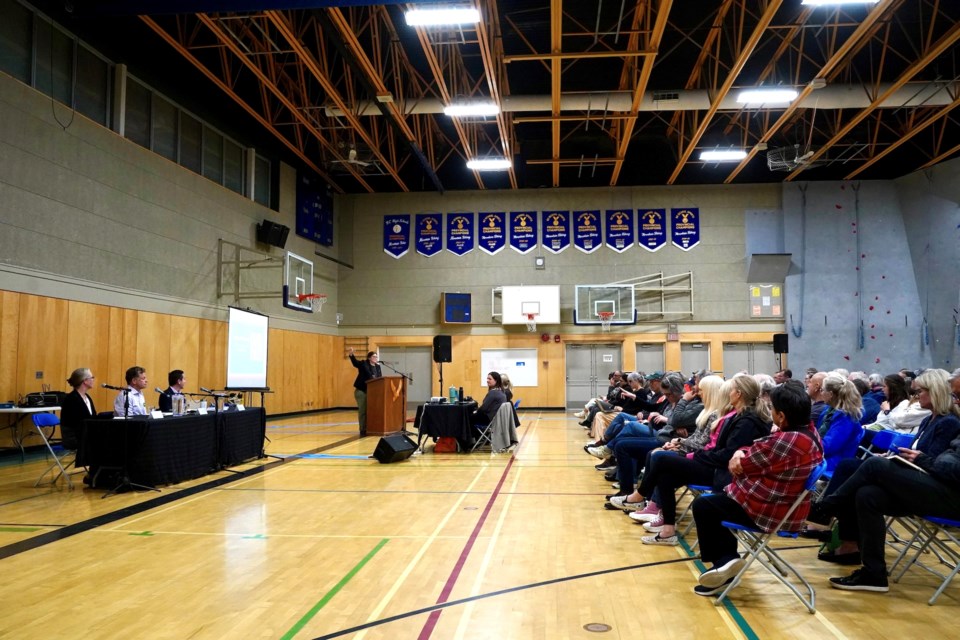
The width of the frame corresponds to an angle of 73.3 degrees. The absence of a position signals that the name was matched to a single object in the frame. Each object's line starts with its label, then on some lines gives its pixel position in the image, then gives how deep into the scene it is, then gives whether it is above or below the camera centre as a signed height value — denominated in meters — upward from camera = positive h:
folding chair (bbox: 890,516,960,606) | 3.29 -1.13
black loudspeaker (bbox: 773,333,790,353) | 16.73 +0.33
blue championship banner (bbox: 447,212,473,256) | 19.94 +3.77
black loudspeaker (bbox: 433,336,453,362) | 12.61 +0.13
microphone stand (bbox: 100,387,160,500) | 6.36 -1.11
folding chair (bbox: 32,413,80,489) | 7.10 -1.34
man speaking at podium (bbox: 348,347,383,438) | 11.83 -0.39
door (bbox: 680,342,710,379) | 19.23 -0.06
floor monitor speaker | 8.59 -1.28
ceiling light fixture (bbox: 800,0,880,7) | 8.82 +4.83
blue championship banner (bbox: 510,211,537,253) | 19.78 +3.82
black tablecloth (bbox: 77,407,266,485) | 6.39 -0.95
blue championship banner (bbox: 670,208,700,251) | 19.33 +3.77
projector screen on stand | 10.12 +0.08
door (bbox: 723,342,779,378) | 19.11 -0.06
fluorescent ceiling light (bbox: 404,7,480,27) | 9.08 +4.81
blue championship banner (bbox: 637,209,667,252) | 19.42 +3.78
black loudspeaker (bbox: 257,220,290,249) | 15.73 +3.01
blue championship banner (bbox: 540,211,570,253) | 19.72 +3.79
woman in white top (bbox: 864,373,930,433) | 5.13 -0.45
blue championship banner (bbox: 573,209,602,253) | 19.59 +3.77
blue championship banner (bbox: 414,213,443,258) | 20.02 +3.74
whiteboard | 19.64 -0.28
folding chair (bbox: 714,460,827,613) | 3.26 -1.04
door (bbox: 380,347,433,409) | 20.12 -0.35
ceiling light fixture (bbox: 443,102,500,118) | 12.62 +4.83
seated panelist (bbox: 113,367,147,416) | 6.85 -0.45
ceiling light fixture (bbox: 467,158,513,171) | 15.76 +4.71
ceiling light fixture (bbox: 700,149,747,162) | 15.62 +4.89
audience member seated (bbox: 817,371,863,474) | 4.37 -0.44
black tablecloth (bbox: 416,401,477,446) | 9.70 -0.99
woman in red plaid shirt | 3.29 -0.69
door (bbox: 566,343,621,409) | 19.56 -0.43
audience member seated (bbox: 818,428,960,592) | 3.31 -0.74
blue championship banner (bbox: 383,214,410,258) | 20.14 +3.74
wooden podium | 11.72 -0.91
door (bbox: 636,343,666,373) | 19.38 -0.08
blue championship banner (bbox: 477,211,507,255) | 19.86 +3.78
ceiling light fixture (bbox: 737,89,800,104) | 12.08 +4.88
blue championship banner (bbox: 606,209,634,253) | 19.52 +3.80
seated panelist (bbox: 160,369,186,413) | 7.68 -0.41
